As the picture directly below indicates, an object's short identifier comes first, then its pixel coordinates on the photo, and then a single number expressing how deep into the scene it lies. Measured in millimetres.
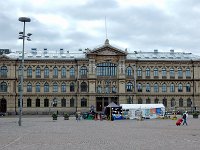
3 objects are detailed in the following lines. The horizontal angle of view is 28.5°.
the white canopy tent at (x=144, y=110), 77062
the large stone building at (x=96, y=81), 110625
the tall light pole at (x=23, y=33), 48188
